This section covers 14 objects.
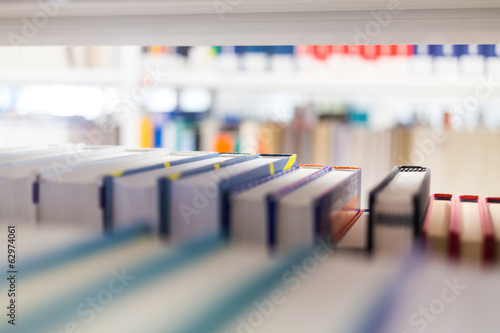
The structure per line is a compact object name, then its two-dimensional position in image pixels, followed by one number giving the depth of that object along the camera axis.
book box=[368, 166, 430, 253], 0.44
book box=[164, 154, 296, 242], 0.47
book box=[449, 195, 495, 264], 0.42
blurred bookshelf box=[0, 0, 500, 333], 2.01
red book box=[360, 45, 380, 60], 2.05
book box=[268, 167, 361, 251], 0.44
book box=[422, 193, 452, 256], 0.43
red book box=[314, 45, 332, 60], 2.09
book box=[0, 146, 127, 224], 0.52
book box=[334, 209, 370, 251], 0.48
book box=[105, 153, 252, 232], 0.49
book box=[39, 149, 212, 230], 0.50
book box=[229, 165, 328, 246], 0.46
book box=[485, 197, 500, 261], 0.42
